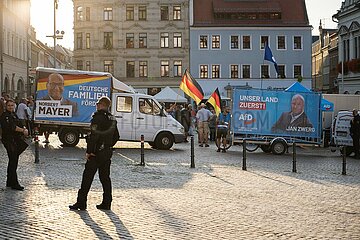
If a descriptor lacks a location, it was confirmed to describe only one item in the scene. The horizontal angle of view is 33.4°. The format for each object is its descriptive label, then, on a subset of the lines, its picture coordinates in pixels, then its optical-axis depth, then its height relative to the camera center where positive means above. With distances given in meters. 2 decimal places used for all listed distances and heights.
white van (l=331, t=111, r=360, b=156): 23.78 -0.67
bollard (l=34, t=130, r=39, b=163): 17.52 -1.14
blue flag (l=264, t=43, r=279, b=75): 35.22 +3.49
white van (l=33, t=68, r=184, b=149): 23.72 +0.28
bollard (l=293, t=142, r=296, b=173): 17.28 -1.35
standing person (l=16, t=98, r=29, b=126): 25.78 +0.07
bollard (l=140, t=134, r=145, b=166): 17.66 -1.32
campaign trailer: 23.81 -0.19
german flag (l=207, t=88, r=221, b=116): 30.82 +0.68
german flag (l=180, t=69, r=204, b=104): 32.22 +1.40
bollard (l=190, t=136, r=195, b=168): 17.79 -1.37
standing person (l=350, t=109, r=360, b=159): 22.77 -0.60
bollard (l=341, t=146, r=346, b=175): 16.69 -1.39
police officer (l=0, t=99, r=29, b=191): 12.32 -0.53
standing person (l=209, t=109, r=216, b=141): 29.00 -0.51
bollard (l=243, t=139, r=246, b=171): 17.37 -1.20
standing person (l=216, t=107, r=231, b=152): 24.18 -0.77
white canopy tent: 45.96 +1.40
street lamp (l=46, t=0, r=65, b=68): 44.22 +6.11
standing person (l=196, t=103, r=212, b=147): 27.94 -0.46
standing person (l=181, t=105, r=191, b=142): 31.95 -0.24
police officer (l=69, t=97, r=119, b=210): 10.18 -0.63
